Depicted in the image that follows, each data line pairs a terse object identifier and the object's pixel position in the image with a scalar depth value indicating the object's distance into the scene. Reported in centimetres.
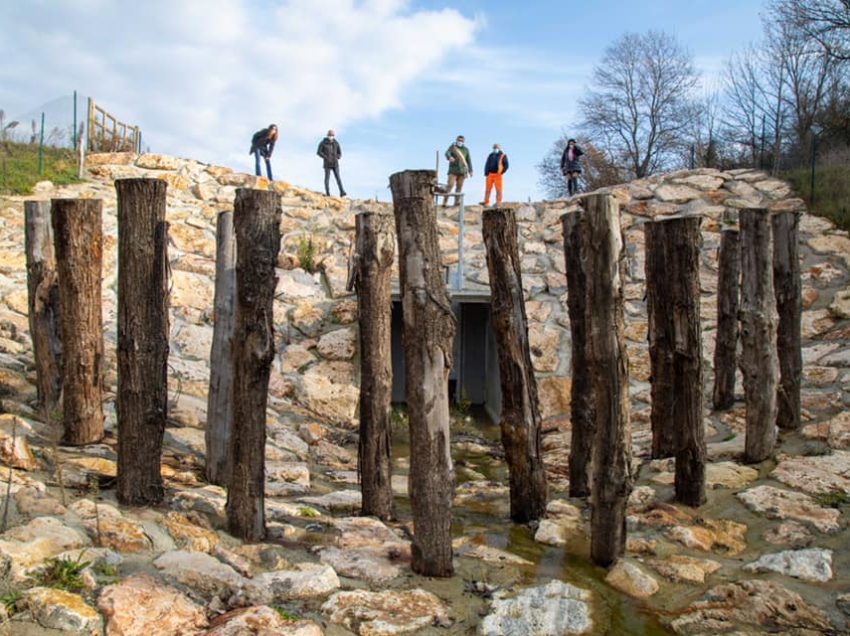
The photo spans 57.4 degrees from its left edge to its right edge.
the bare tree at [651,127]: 2681
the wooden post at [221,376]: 581
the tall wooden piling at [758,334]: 652
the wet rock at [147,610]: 328
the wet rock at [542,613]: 388
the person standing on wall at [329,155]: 1719
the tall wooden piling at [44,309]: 632
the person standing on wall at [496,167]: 1630
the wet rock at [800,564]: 466
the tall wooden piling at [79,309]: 585
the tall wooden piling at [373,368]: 525
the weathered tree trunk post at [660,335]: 596
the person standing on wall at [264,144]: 1736
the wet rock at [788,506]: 539
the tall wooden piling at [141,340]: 464
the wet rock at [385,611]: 373
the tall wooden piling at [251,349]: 441
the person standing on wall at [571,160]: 1708
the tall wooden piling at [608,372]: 466
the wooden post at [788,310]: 730
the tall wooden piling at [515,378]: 548
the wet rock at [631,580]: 446
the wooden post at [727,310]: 777
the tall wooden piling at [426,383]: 435
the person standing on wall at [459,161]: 1602
